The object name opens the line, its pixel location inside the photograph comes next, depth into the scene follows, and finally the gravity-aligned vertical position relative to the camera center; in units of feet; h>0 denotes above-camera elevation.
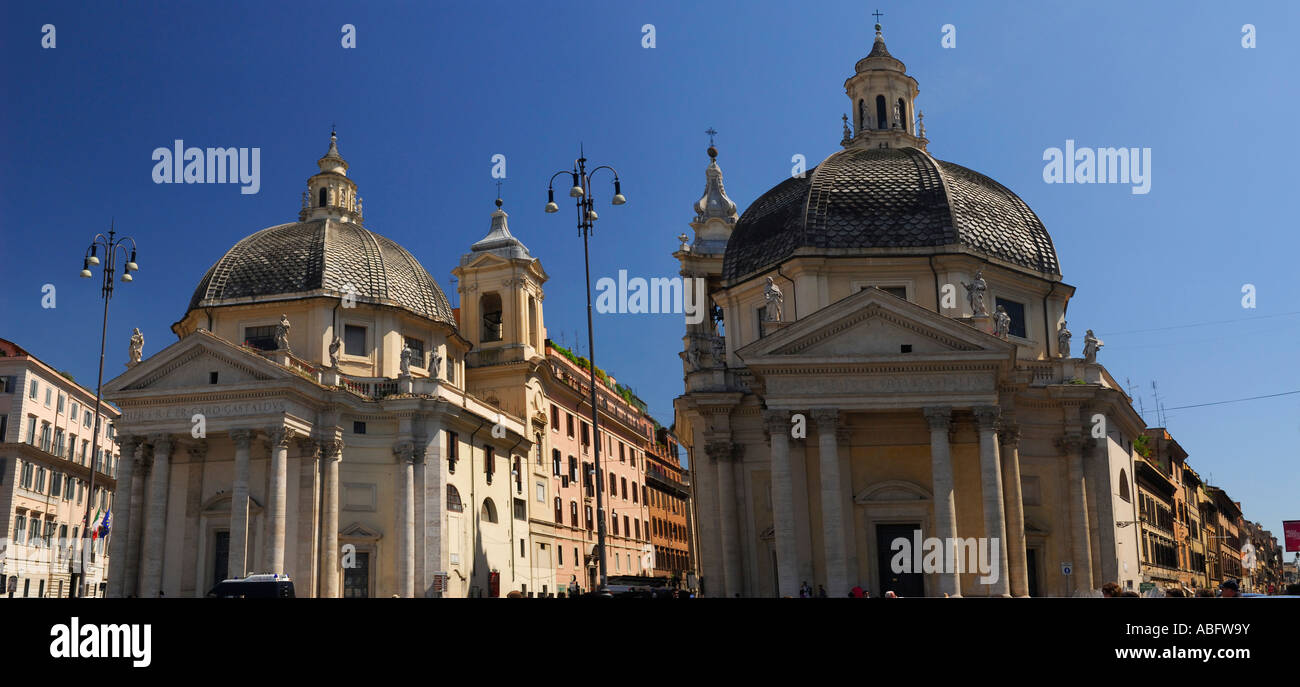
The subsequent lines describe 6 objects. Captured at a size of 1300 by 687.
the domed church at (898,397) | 127.24 +20.27
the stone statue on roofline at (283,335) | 165.07 +35.48
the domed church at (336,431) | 158.10 +22.37
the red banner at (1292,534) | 256.32 +6.81
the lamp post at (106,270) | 127.03 +35.14
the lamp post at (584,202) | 113.50 +36.55
